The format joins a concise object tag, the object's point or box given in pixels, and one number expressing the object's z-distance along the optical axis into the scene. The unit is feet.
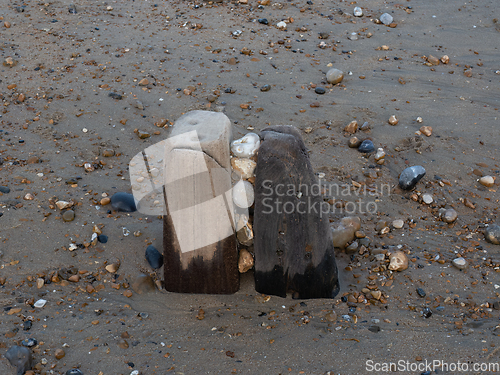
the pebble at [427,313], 10.18
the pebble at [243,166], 10.00
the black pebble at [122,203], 12.67
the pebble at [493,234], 12.01
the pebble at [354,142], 15.37
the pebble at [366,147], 15.23
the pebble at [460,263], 11.27
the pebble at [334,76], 18.12
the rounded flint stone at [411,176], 13.61
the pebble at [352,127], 15.92
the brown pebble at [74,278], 10.64
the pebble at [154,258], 11.26
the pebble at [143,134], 15.47
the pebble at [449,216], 12.69
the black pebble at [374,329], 9.84
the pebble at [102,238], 11.69
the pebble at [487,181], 14.11
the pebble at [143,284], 10.72
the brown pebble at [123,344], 9.29
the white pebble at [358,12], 22.06
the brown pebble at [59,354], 8.93
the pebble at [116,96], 17.02
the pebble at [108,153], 14.55
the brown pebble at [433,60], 19.43
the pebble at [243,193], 10.08
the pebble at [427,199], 13.41
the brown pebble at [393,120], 16.38
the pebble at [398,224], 12.57
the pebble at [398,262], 11.16
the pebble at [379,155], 14.96
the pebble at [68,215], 12.03
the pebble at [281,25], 21.11
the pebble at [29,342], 9.06
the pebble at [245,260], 10.66
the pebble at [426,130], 16.04
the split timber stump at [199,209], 9.30
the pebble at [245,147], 9.93
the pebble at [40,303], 9.98
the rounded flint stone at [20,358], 8.61
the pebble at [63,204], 12.35
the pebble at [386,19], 21.66
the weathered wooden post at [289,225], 9.56
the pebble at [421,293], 10.63
